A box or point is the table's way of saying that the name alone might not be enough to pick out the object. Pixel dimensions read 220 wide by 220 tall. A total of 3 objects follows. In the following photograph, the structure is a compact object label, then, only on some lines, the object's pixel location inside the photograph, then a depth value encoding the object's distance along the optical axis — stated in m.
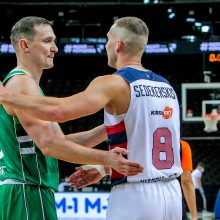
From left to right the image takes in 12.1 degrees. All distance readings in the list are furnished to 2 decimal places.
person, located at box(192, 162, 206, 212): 28.59
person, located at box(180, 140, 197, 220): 10.63
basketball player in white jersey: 5.63
